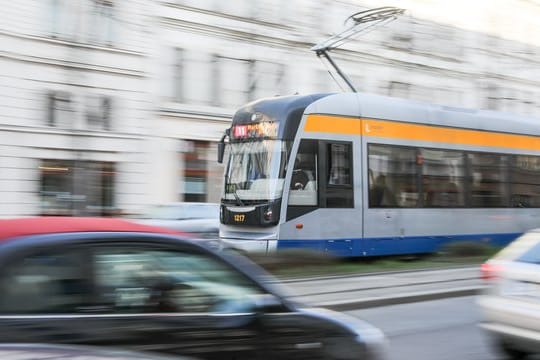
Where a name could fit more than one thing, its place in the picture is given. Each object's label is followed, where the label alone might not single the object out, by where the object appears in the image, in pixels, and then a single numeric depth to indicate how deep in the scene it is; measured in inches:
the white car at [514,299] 227.9
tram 532.4
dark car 133.6
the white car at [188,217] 699.4
